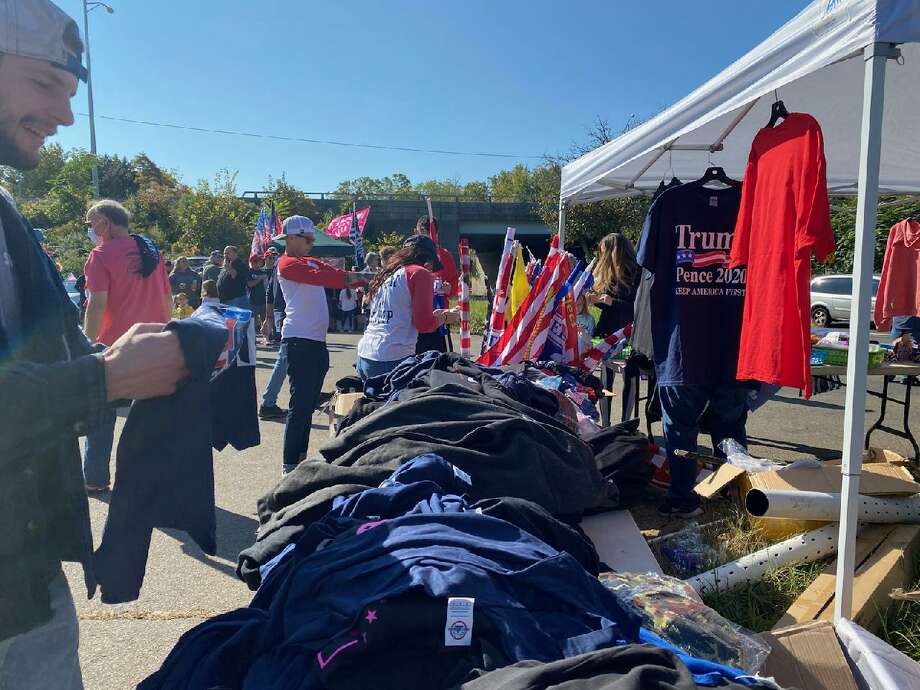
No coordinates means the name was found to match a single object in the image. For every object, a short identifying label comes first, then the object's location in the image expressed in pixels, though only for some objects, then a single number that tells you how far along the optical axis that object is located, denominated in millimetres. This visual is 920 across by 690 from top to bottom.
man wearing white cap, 4734
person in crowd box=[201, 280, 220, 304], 8005
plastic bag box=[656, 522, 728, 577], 3182
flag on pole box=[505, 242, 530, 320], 5000
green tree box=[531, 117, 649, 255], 21312
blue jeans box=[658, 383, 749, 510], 3760
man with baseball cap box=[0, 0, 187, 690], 1095
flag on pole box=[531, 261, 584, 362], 4746
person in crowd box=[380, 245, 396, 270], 6492
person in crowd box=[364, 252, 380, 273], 12128
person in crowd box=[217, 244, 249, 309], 10625
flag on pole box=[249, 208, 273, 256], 12080
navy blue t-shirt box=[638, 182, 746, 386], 3641
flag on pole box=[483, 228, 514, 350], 5082
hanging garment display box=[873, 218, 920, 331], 7344
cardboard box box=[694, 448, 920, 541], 3102
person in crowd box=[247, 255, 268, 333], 13102
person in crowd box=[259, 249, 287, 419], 6734
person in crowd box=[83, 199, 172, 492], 4293
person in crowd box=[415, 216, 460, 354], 5738
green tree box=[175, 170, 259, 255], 32750
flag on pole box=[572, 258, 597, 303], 4785
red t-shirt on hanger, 2680
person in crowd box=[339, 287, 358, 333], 16188
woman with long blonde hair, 5926
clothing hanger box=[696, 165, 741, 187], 3891
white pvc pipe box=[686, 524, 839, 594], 2926
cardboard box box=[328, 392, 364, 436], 3867
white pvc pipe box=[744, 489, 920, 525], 2945
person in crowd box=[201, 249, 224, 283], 11961
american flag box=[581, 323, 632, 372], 4840
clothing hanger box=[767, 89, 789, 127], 3190
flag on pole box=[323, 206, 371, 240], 13969
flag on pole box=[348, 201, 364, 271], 9977
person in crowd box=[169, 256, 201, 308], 12375
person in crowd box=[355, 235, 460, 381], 4465
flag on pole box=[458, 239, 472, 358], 5066
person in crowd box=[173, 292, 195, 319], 9586
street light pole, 32844
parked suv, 19016
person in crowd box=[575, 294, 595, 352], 4902
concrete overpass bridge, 43922
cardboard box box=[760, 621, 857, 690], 2016
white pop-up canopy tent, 2205
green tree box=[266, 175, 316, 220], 37719
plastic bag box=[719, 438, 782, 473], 3379
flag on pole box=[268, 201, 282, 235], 13633
